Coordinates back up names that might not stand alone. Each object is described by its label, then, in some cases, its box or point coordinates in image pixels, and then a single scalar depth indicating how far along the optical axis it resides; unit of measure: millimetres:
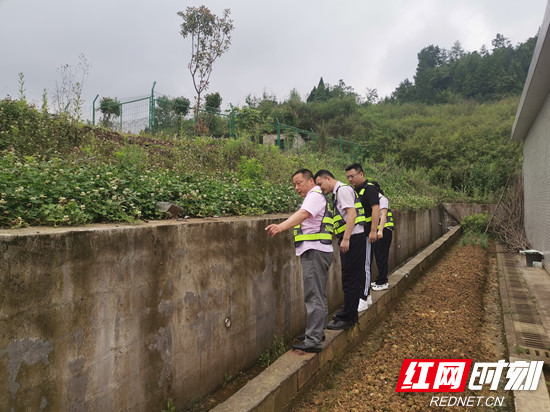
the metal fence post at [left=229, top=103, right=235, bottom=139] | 11602
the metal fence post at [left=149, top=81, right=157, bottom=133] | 10928
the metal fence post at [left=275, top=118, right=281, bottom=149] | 13680
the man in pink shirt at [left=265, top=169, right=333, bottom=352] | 3324
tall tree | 14008
